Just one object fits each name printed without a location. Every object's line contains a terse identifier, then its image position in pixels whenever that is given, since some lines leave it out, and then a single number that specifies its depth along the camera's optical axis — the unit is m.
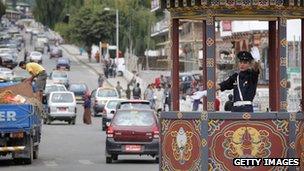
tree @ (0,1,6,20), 152.50
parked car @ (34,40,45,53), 146.75
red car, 27.38
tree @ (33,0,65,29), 138.75
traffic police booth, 15.18
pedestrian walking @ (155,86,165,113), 56.68
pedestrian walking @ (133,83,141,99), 60.62
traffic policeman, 15.55
